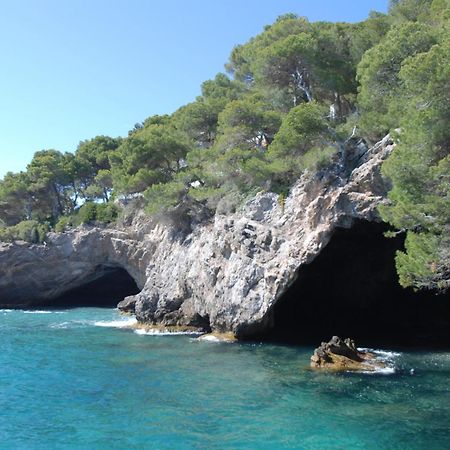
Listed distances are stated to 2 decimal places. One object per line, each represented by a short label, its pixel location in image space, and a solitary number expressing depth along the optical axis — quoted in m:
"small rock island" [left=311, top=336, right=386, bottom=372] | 16.33
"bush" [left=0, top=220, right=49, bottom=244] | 38.72
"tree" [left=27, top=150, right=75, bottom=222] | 42.28
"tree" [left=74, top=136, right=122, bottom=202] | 43.19
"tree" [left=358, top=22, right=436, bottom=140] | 16.22
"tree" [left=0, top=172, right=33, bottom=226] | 42.03
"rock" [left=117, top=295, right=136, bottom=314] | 33.56
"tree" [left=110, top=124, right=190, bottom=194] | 32.47
